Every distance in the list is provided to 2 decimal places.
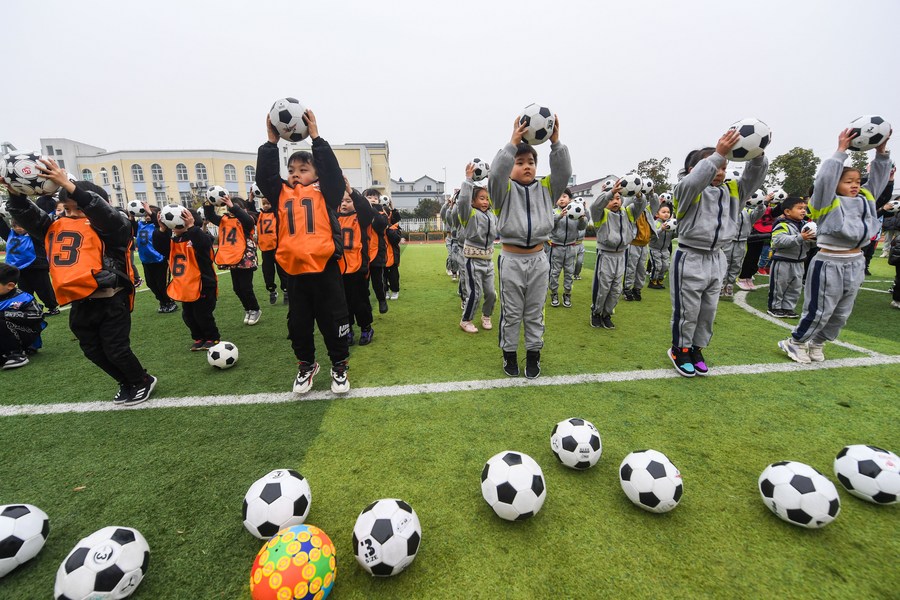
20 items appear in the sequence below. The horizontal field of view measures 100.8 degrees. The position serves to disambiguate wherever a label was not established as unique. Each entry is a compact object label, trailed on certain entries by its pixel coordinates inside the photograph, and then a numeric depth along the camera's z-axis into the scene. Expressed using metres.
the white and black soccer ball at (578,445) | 2.64
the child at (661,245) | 9.45
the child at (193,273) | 5.02
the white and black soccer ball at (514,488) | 2.19
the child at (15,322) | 4.89
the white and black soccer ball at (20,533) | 1.92
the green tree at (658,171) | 41.09
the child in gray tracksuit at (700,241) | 3.82
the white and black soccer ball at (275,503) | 2.11
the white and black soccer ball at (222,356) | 4.64
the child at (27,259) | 6.68
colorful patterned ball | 1.68
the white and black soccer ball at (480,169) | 5.40
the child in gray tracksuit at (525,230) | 3.75
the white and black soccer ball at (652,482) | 2.23
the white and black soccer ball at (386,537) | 1.86
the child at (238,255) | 6.46
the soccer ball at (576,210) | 7.60
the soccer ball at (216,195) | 5.34
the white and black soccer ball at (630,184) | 5.83
